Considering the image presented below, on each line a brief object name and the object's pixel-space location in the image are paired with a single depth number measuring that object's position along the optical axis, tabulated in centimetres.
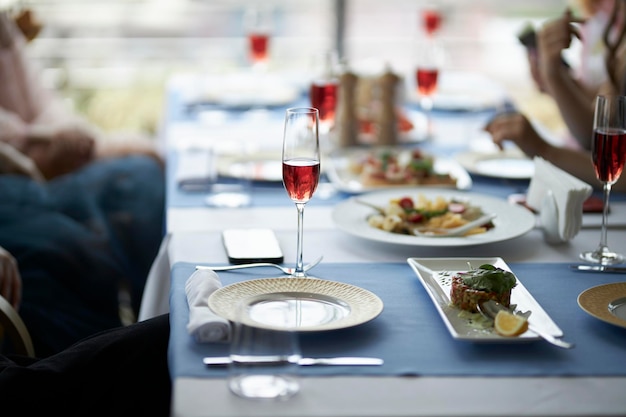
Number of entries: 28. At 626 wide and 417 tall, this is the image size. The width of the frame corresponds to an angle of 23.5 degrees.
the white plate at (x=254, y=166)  248
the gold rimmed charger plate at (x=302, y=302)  183
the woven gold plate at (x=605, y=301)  185
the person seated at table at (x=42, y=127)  325
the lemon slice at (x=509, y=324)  180
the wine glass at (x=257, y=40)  326
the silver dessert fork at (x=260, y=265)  203
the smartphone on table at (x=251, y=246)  208
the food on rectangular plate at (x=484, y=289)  187
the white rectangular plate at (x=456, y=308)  181
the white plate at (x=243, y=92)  325
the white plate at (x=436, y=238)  213
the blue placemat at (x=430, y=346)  176
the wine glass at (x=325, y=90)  266
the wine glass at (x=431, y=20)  362
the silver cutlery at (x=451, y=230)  216
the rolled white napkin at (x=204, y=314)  181
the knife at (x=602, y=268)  205
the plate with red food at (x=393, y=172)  250
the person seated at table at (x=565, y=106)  247
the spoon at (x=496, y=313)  178
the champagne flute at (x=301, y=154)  199
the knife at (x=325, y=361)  176
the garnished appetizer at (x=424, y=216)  220
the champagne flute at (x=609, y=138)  205
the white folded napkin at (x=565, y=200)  213
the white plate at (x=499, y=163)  258
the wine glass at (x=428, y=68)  285
